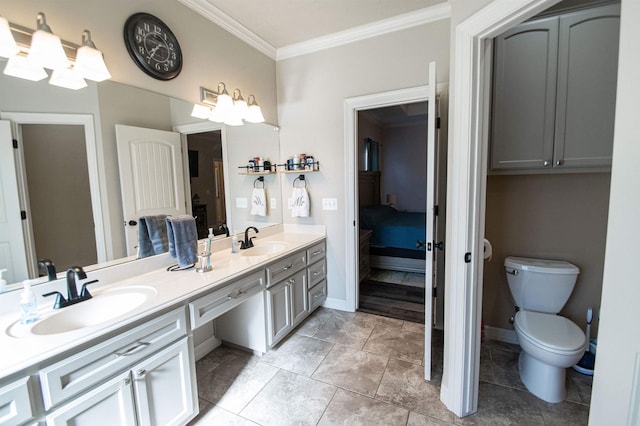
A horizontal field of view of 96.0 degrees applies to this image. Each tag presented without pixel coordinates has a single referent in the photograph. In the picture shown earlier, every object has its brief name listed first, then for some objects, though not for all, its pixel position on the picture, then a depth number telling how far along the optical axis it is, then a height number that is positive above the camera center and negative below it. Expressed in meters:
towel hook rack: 2.99 +0.06
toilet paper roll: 1.84 -0.44
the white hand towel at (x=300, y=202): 2.94 -0.18
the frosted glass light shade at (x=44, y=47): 1.28 +0.64
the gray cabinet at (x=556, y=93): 1.75 +0.55
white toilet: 1.67 -0.94
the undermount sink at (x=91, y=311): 1.18 -0.56
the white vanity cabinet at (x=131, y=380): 1.04 -0.79
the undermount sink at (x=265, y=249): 2.48 -0.56
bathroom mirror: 1.36 +0.41
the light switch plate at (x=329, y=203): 2.88 -0.20
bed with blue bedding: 3.81 -0.79
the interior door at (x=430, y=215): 1.71 -0.21
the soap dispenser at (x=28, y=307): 1.18 -0.48
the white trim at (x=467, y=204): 1.36 -0.12
